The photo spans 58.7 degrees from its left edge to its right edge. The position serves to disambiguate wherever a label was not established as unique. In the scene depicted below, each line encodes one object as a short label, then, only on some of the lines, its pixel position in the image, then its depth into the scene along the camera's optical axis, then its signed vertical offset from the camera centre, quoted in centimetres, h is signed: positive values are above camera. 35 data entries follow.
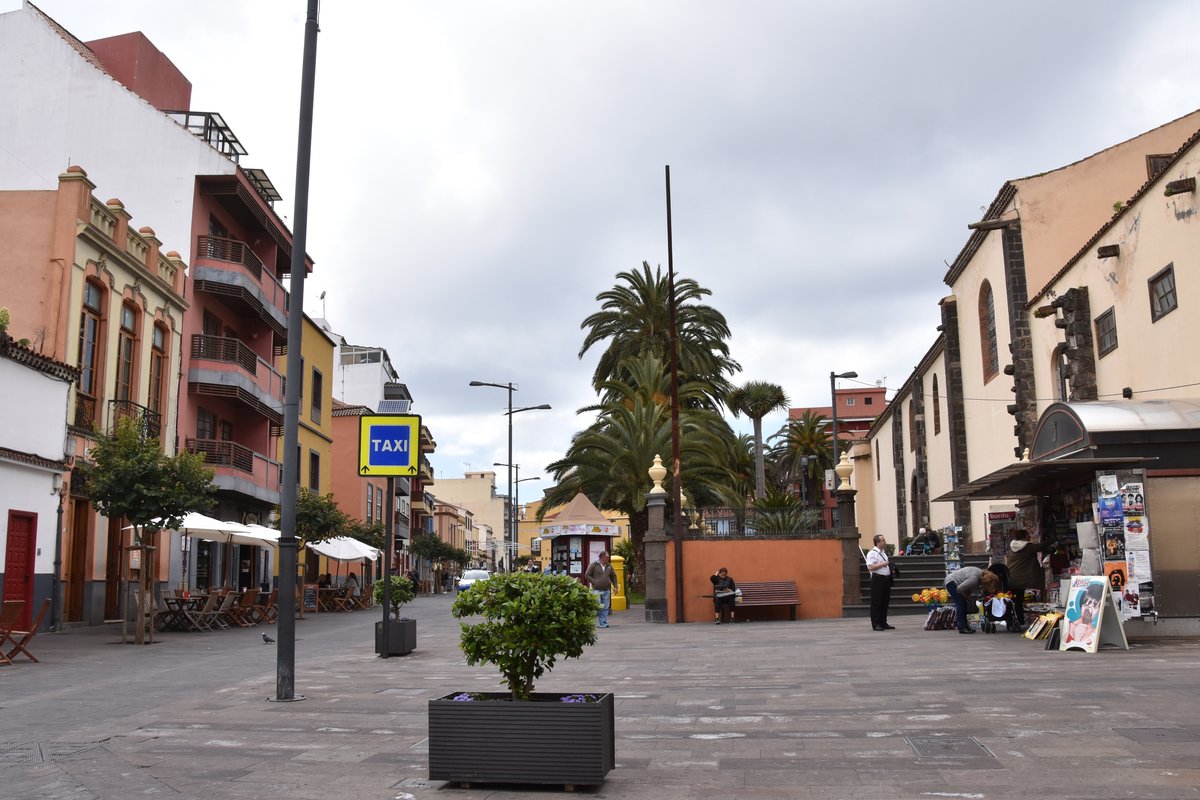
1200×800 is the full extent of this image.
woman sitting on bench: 2420 -81
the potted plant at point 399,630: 1593 -105
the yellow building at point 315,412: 4119 +596
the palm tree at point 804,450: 7406 +745
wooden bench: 2466 -86
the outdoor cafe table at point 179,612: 2251 -104
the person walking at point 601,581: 2386 -51
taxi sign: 1447 +156
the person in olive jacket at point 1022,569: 1795 -25
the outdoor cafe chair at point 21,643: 1408 -106
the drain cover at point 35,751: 753 -136
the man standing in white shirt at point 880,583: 1959 -51
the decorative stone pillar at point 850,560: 2542 -11
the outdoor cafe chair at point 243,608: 2440 -106
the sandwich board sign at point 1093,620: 1413 -89
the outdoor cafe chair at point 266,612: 2648 -127
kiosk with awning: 1524 +81
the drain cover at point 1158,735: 743 -128
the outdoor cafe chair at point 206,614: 2236 -109
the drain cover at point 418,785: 666 -140
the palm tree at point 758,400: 6144 +905
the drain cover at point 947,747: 728 -134
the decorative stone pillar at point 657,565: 2547 -18
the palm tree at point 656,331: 4422 +960
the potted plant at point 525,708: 629 -88
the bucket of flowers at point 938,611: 1947 -101
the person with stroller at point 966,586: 1788 -52
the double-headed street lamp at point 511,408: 4409 +640
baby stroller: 1783 -94
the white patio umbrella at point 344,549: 3331 +37
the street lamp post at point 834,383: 4512 +737
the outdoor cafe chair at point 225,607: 2347 -98
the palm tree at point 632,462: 3497 +315
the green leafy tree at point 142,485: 1877 +138
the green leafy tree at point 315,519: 3142 +123
